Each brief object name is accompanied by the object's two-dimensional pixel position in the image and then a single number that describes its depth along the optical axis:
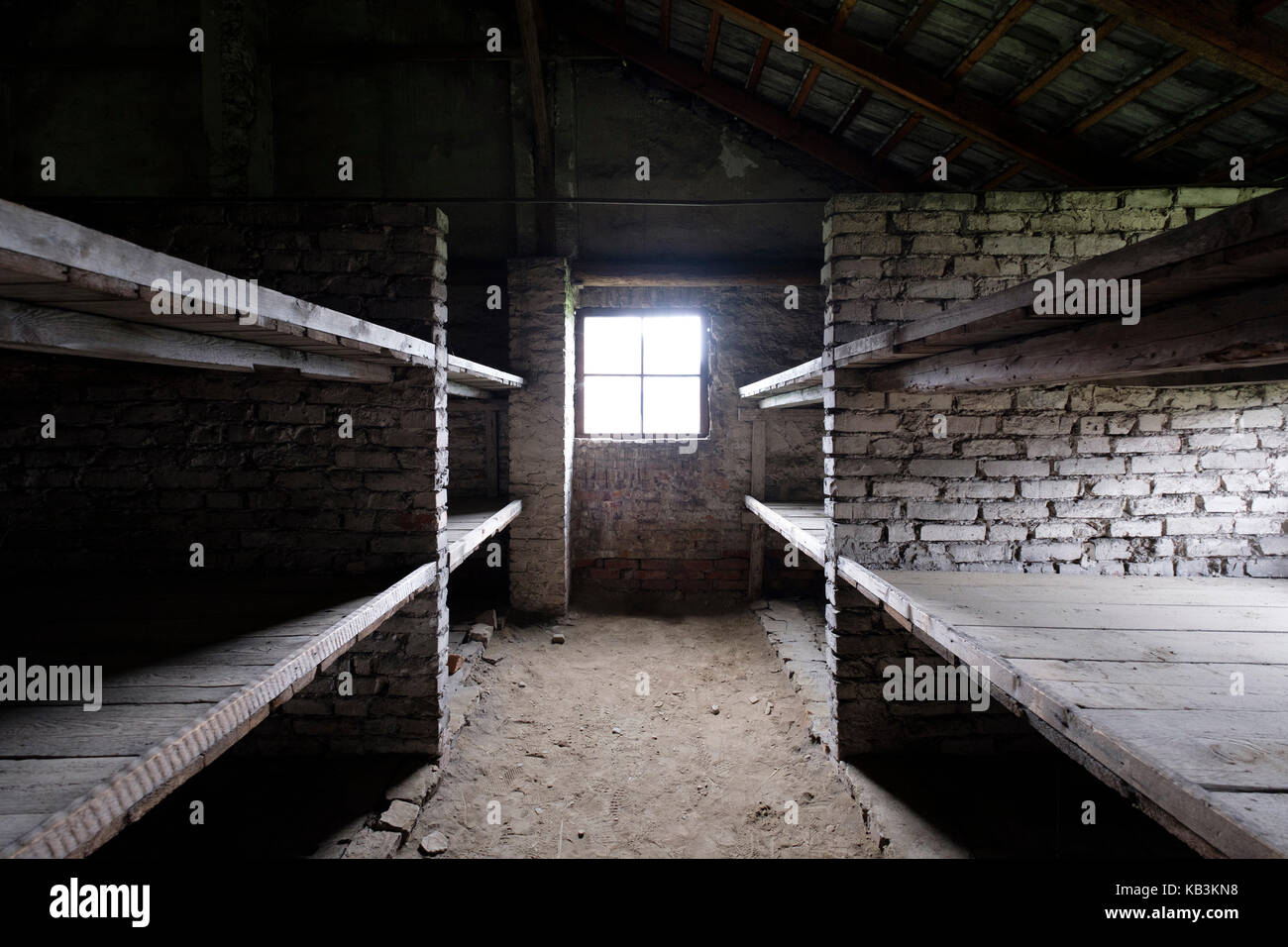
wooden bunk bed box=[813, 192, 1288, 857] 1.16
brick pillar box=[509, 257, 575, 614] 5.29
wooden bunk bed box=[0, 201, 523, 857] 1.11
